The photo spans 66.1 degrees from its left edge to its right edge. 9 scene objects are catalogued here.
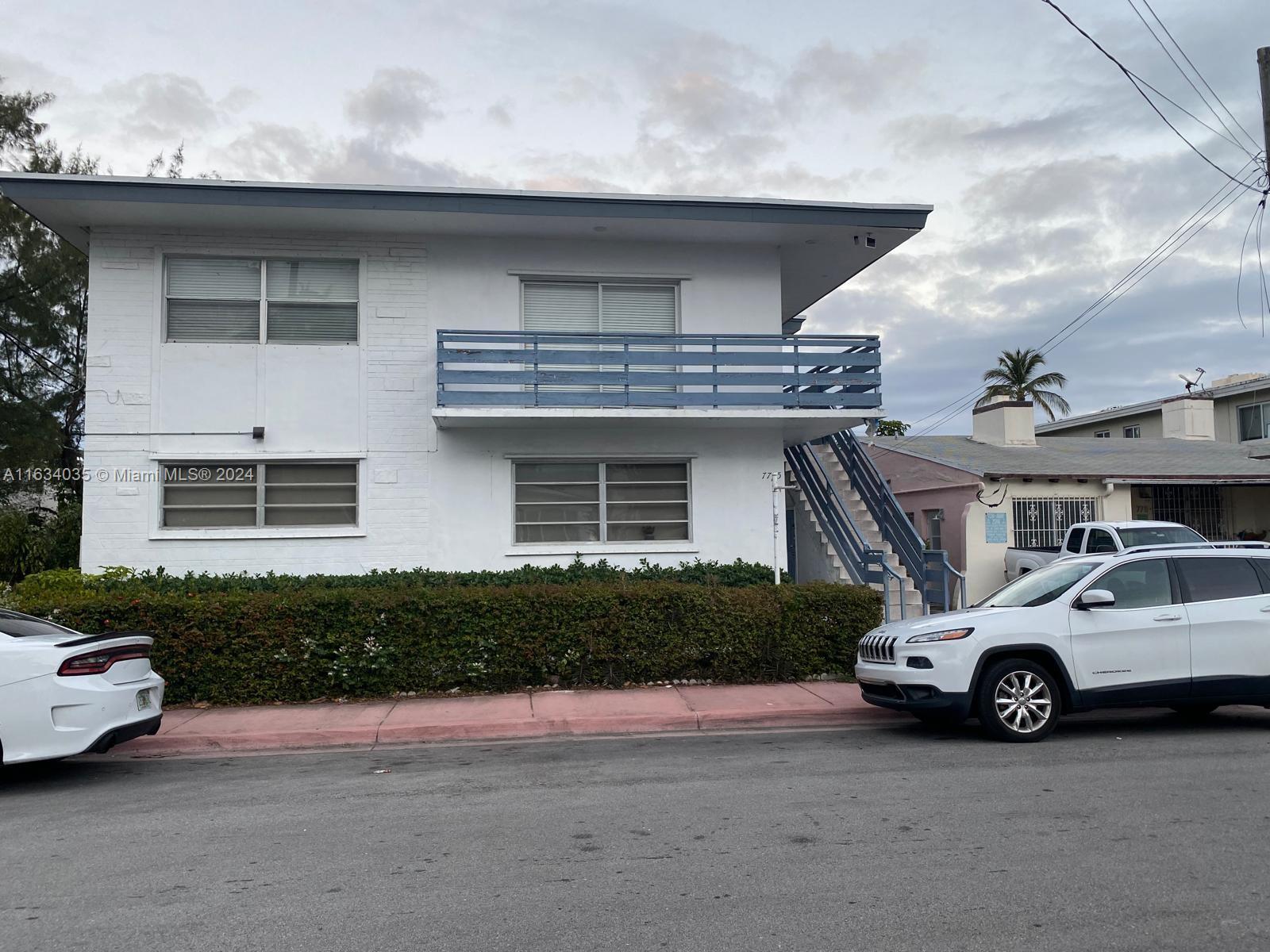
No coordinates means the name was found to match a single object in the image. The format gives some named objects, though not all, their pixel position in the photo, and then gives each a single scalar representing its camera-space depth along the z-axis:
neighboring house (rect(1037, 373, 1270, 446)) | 26.80
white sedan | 7.41
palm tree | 41.81
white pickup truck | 14.95
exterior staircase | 14.53
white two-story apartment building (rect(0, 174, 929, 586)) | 13.65
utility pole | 12.25
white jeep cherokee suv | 8.65
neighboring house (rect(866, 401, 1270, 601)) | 18.58
